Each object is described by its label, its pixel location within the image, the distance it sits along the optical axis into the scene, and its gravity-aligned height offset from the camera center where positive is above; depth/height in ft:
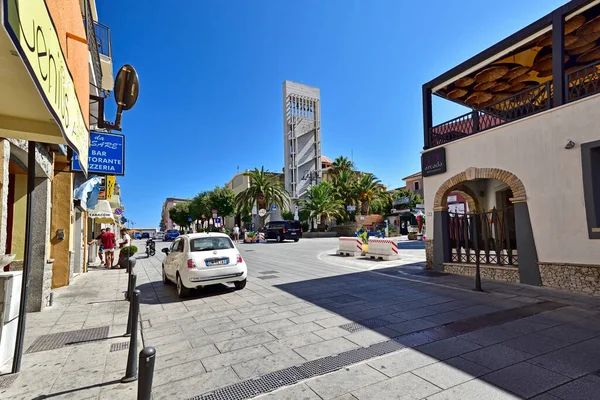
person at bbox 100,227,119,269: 44.96 -2.55
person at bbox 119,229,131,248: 49.22 -2.12
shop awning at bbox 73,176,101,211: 33.42 +3.74
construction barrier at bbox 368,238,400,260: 48.42 -4.36
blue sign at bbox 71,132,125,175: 25.03 +5.78
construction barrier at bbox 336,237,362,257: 55.77 -4.39
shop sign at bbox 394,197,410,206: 153.48 +9.90
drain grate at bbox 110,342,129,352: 15.12 -5.84
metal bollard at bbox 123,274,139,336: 17.15 -3.86
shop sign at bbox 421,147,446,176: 37.06 +7.02
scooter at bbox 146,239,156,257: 68.01 -4.97
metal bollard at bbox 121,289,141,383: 11.79 -4.84
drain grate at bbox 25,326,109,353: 15.35 -5.81
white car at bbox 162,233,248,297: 25.18 -3.15
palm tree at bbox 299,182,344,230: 140.67 +8.44
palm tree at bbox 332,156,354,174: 165.19 +30.15
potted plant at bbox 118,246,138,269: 45.80 -4.09
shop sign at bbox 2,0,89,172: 5.63 +3.72
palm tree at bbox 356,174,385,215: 144.36 +13.89
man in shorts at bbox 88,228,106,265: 51.04 -4.34
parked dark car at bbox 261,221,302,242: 103.14 -2.56
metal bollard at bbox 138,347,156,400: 7.05 -3.33
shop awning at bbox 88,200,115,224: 47.91 +2.34
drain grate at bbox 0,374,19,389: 11.44 -5.64
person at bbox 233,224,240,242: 122.94 -3.77
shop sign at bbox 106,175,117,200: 54.08 +6.83
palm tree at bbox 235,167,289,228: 136.26 +12.73
